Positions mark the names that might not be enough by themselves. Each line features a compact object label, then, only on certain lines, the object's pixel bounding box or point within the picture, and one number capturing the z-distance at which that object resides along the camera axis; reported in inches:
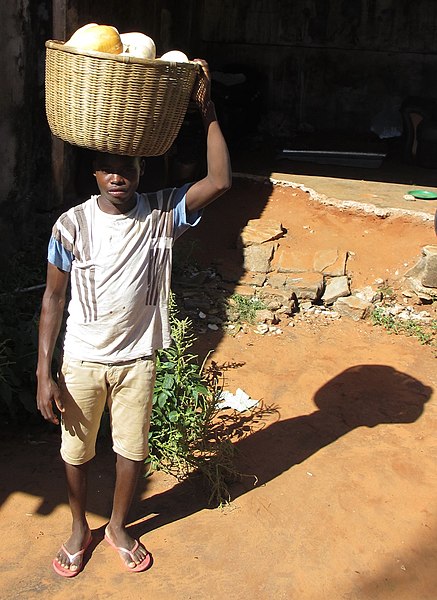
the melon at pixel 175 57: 109.1
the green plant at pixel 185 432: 149.0
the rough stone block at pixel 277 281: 261.0
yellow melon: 106.2
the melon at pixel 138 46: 111.7
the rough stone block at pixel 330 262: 273.3
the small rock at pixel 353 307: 250.7
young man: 108.0
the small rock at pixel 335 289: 259.3
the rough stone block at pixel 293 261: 272.1
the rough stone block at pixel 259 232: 287.9
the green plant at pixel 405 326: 235.6
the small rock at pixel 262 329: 230.8
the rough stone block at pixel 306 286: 257.1
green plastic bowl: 343.6
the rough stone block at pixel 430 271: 261.1
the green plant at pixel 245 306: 238.2
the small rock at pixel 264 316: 237.0
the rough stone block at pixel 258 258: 275.3
